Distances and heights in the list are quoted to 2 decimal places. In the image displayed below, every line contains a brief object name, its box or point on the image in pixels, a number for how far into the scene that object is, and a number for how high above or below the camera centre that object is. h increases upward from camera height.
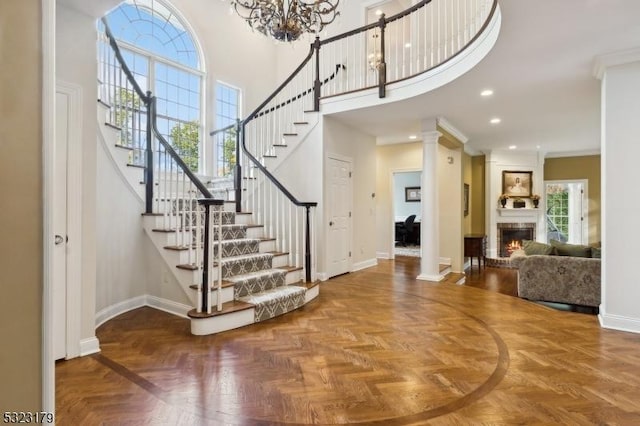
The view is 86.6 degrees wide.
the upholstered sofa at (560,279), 4.31 -0.90
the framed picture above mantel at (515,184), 8.84 +0.71
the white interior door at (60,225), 2.53 -0.12
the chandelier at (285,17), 3.16 +1.85
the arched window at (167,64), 5.77 +2.65
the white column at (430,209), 5.50 +0.03
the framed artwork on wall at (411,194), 11.99 +0.60
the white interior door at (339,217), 5.72 -0.12
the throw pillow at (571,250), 4.56 -0.53
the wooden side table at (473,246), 7.15 -0.74
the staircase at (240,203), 3.39 +0.09
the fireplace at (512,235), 8.75 -0.62
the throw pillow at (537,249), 4.81 -0.54
